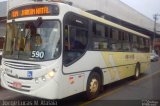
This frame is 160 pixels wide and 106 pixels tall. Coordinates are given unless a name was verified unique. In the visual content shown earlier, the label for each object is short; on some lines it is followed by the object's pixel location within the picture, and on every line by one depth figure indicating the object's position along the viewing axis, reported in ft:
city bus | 15.24
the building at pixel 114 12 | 60.30
